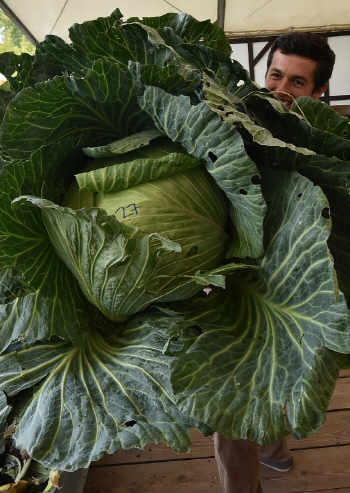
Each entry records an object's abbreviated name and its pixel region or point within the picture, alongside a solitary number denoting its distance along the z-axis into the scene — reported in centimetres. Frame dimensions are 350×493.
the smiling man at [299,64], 134
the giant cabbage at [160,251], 58
